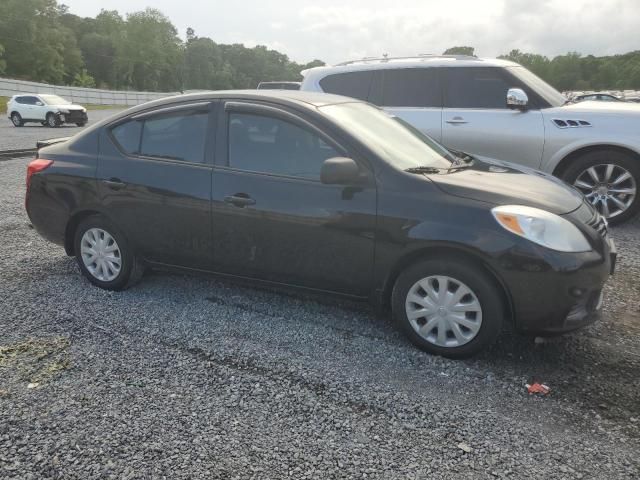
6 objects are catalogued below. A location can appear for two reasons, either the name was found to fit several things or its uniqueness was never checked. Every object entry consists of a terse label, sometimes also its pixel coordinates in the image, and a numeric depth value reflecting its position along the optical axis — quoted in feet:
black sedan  10.41
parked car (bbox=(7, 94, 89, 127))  79.66
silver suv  20.20
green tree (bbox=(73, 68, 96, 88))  269.85
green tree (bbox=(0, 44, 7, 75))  218.93
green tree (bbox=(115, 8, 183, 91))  331.98
